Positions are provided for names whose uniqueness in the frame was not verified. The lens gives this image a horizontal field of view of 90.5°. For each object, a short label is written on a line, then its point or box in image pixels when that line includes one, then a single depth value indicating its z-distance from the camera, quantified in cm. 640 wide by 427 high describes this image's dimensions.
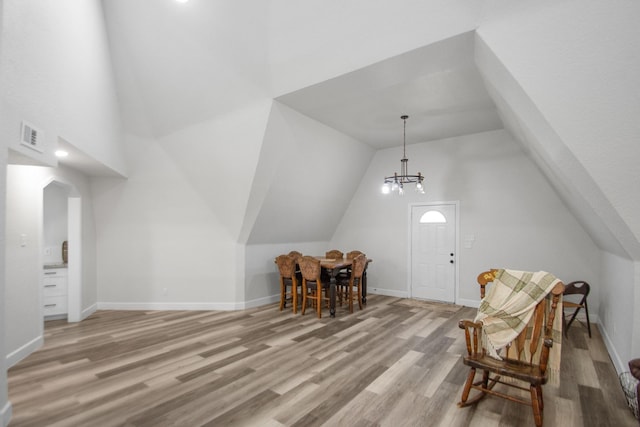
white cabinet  490
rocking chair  236
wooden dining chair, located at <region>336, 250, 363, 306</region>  572
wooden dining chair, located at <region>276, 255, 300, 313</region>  560
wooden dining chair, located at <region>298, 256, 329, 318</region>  525
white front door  622
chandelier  502
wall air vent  244
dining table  529
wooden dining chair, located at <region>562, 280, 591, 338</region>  441
